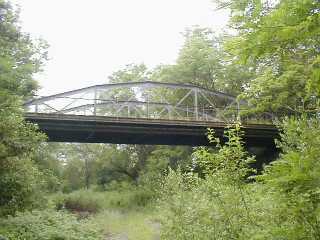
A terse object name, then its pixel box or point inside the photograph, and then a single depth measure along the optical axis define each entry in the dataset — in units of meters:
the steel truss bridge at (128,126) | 25.34
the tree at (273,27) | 3.69
